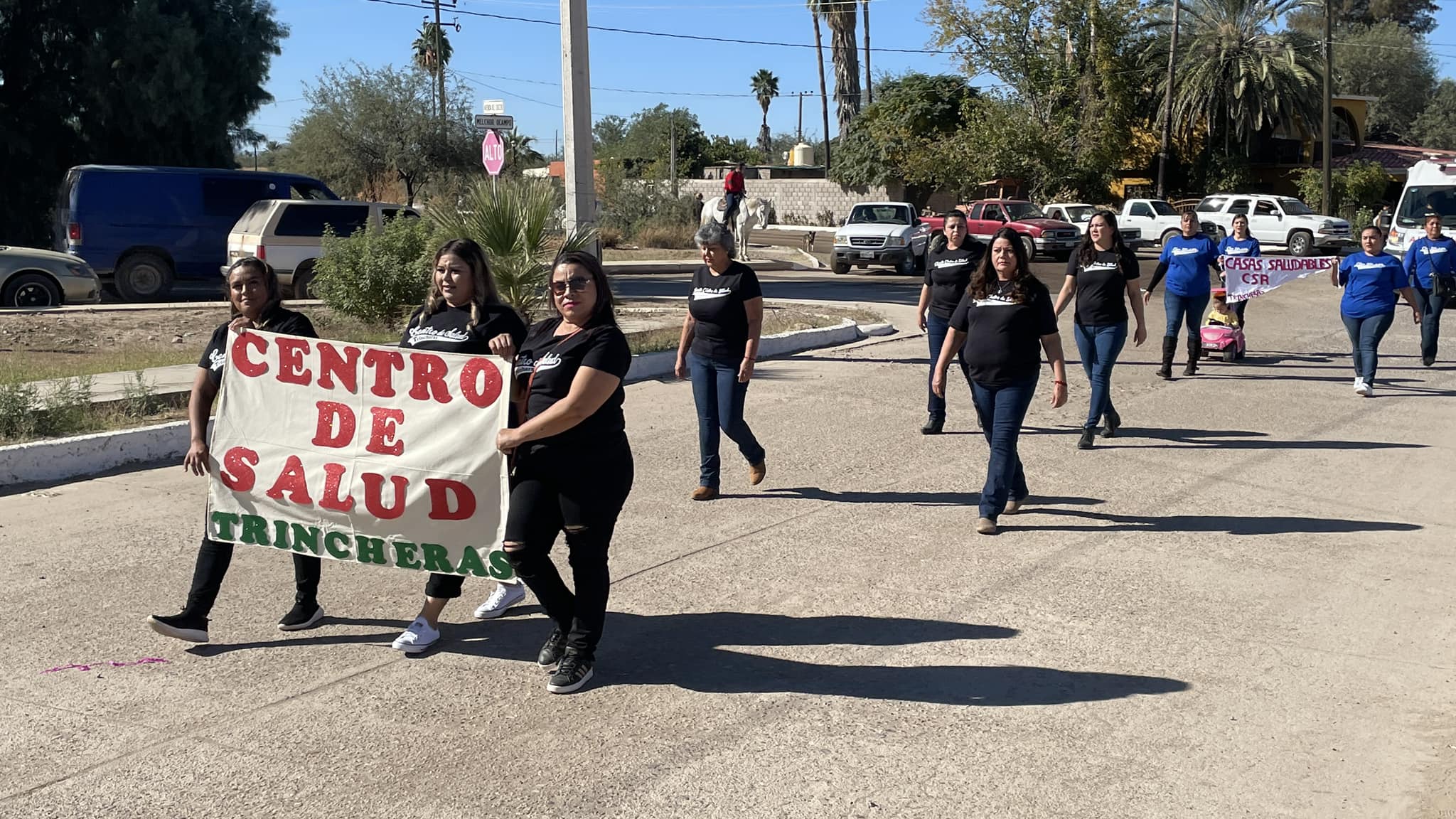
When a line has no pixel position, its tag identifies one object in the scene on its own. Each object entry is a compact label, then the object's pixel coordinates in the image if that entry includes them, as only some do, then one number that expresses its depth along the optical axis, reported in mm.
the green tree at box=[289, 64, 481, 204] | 40281
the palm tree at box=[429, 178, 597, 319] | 13680
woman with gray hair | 8133
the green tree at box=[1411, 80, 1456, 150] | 73875
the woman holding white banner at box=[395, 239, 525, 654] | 5402
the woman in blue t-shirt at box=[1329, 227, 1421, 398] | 12156
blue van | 20484
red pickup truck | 33469
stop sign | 15398
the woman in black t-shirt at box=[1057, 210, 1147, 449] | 10055
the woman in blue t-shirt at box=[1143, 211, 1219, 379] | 13250
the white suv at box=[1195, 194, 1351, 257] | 35781
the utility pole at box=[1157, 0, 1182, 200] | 45625
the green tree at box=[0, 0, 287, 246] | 28641
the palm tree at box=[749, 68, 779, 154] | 98938
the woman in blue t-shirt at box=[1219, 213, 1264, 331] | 15711
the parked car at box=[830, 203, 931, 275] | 29484
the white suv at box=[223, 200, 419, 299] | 19531
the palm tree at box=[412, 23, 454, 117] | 66188
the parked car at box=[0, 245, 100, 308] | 17781
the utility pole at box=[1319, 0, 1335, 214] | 41344
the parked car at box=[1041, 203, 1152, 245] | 37781
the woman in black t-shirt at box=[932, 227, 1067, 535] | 7324
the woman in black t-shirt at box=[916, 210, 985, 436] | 10180
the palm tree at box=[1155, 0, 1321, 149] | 48000
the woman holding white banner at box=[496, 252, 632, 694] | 4871
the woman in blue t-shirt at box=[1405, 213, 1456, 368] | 14359
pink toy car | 14789
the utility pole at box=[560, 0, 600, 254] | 15492
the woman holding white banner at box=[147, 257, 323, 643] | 5441
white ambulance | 23594
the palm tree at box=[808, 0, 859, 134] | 53781
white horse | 27609
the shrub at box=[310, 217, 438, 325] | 14211
